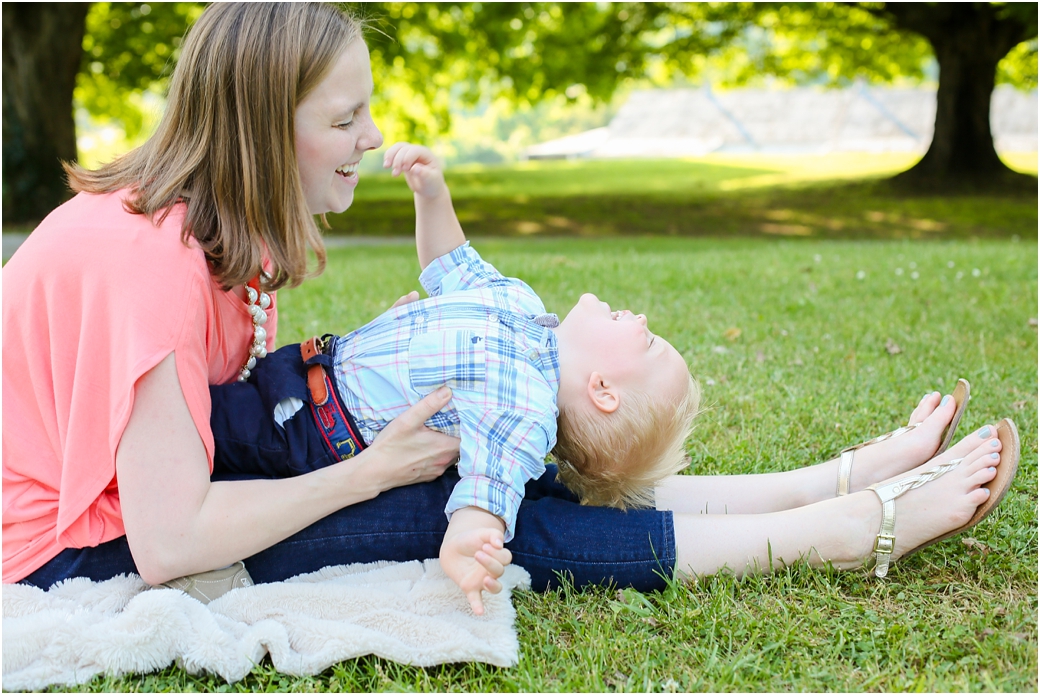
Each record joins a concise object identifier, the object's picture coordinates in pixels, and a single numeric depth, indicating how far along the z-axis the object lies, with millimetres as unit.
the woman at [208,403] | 1856
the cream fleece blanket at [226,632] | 1897
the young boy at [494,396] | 2176
